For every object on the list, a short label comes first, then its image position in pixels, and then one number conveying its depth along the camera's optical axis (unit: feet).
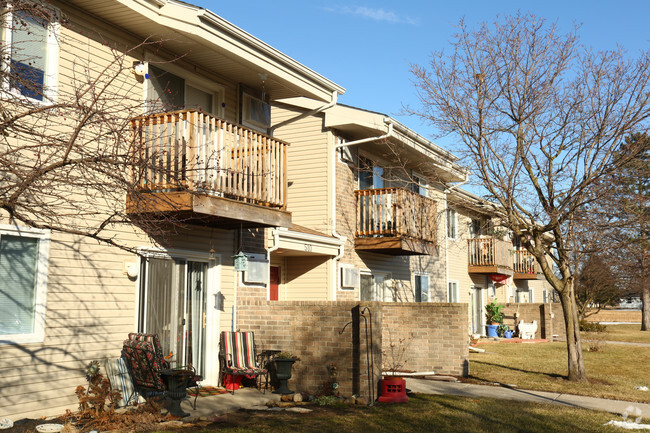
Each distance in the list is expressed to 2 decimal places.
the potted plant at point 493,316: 81.10
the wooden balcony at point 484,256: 79.71
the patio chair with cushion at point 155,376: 25.88
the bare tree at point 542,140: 38.58
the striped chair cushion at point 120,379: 26.78
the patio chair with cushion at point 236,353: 33.06
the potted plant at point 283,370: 32.68
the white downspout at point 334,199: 48.19
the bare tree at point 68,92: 24.23
